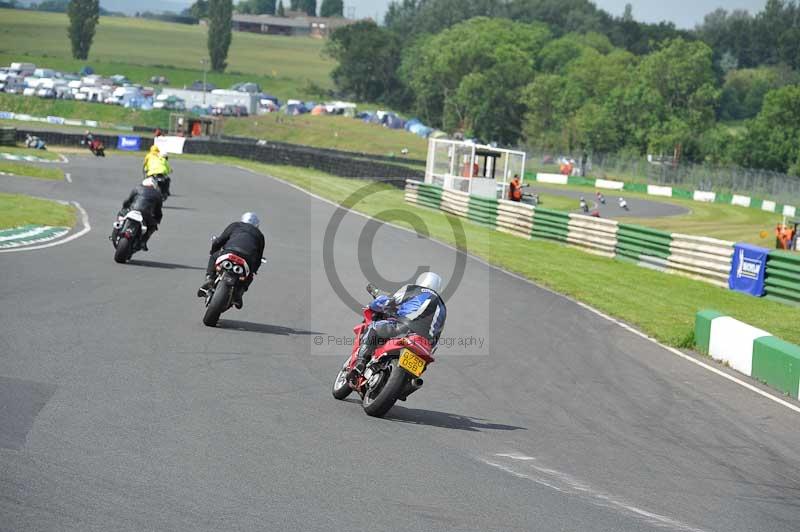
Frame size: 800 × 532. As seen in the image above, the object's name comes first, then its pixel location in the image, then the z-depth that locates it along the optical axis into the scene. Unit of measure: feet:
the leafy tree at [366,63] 557.33
